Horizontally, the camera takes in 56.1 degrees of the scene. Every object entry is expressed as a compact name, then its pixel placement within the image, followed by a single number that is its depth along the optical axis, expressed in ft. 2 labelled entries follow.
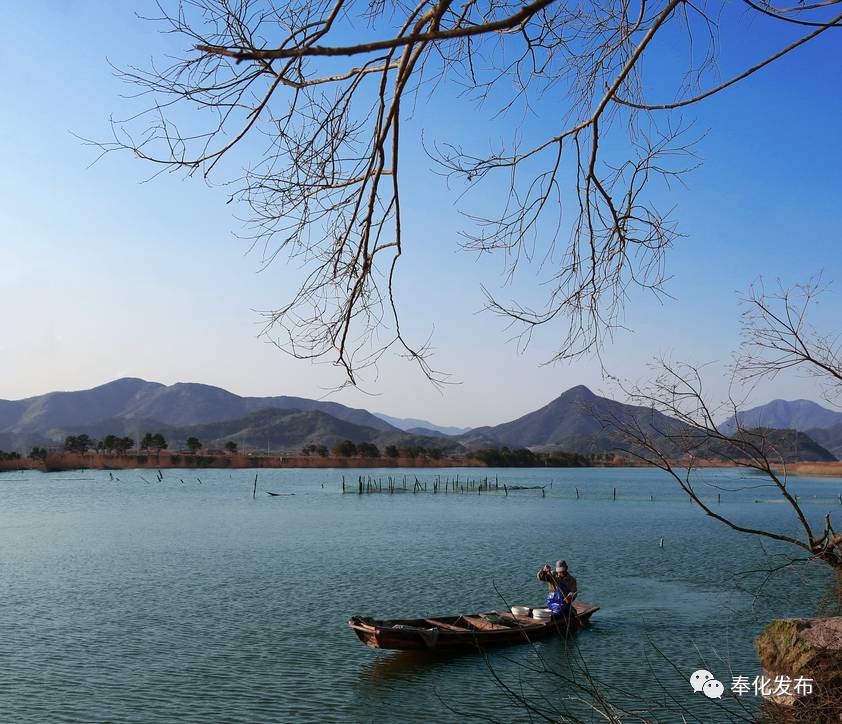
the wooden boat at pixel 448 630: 46.62
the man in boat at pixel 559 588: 53.47
